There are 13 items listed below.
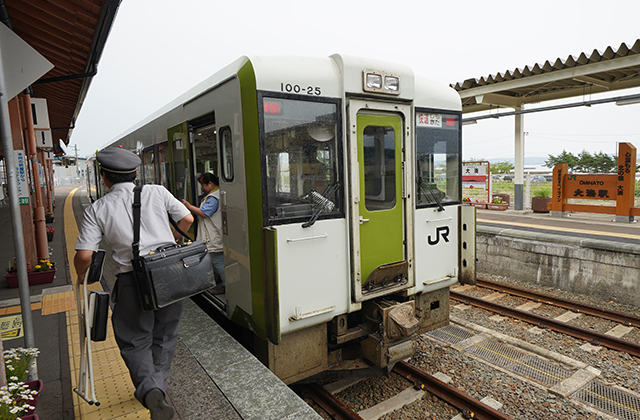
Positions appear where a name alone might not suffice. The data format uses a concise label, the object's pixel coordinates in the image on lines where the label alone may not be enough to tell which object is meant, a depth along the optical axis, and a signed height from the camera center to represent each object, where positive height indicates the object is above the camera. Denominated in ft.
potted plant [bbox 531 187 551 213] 44.79 -3.58
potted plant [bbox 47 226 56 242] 31.99 -3.54
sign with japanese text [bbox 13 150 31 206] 19.70 +0.75
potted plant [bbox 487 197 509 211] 50.93 -4.26
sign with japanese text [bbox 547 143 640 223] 36.27 -2.09
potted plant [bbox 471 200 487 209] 53.20 -4.34
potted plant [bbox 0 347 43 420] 7.02 -3.94
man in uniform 8.39 -1.28
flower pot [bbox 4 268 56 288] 20.98 -4.62
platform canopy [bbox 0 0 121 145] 15.02 +7.09
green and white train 10.95 -0.80
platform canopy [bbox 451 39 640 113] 29.53 +8.02
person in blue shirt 14.30 -1.15
